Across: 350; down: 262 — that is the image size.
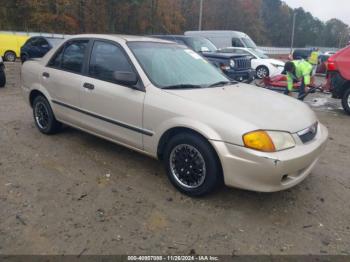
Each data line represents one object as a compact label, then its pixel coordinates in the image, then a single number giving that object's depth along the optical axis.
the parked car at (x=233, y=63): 10.99
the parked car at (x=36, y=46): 16.47
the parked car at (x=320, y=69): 16.62
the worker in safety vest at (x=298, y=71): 8.23
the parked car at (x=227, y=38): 20.53
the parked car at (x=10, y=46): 20.91
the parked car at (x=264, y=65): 16.20
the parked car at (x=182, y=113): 3.30
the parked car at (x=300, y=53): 25.69
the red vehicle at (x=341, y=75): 8.31
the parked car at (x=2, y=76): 10.44
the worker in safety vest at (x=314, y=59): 15.09
